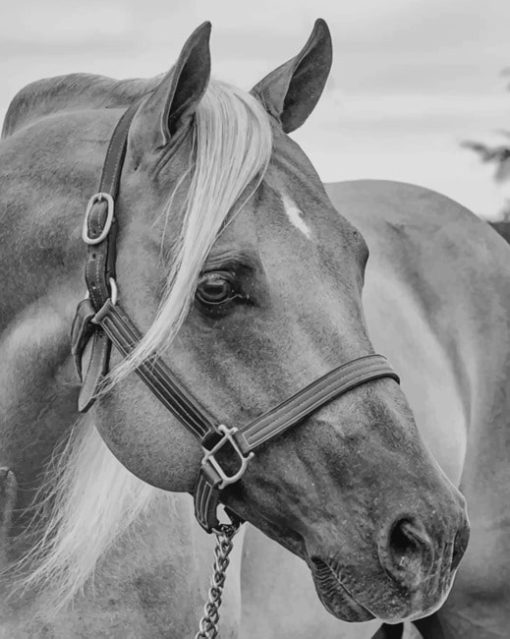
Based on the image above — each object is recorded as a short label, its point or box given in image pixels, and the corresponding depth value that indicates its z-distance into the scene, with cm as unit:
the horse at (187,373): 479
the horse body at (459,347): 849
